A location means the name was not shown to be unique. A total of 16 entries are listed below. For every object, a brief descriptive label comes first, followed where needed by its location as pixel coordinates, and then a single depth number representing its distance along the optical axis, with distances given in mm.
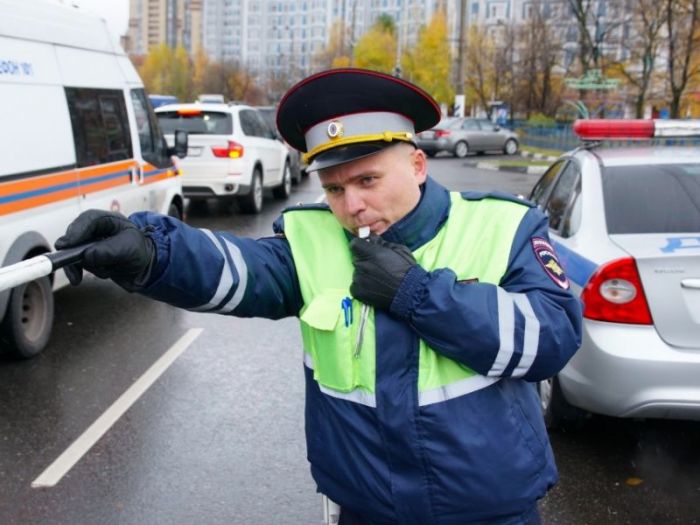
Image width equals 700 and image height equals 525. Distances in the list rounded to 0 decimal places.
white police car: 3691
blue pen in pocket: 1835
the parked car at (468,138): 28641
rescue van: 5316
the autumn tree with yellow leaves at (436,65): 58156
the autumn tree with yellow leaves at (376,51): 71625
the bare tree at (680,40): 26734
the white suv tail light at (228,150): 12828
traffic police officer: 1769
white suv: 12742
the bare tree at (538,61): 41969
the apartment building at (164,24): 162500
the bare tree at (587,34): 33969
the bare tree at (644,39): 28414
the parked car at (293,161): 17634
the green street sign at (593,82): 25047
